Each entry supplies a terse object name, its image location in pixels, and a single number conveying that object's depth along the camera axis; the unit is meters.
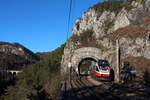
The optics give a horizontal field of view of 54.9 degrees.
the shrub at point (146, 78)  14.49
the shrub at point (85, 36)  42.27
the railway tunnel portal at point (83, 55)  33.38
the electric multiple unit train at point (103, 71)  19.30
